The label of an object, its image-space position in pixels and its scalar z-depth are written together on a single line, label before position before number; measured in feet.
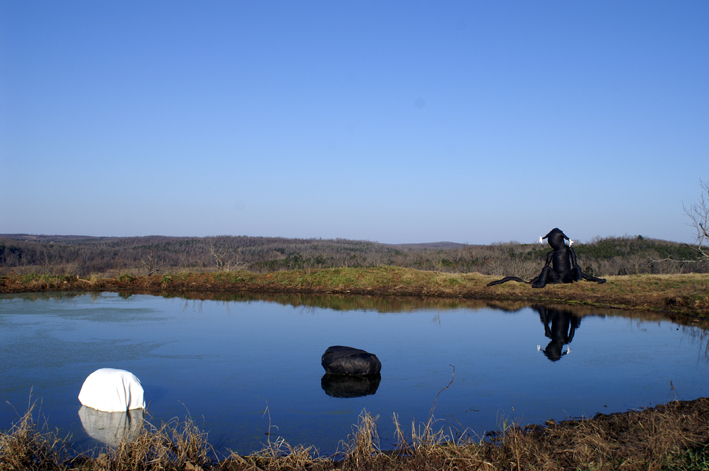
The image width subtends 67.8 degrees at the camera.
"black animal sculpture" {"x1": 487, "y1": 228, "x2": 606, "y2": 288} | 50.65
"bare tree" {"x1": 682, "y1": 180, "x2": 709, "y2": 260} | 48.14
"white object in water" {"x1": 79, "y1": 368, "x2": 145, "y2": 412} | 21.25
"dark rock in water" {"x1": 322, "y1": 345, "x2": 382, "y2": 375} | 27.78
